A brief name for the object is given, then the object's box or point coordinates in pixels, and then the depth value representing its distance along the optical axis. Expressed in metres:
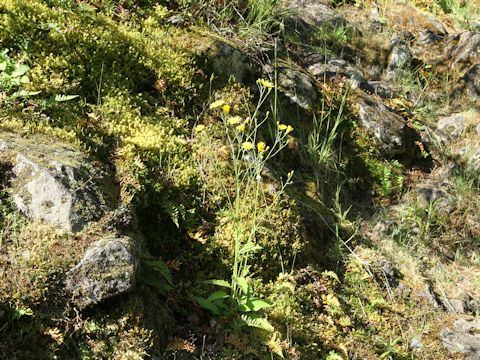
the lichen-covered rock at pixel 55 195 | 3.29
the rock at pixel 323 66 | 7.00
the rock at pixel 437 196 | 6.05
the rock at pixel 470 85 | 7.80
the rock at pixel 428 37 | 8.74
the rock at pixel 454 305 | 4.86
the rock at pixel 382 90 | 7.33
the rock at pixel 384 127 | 6.45
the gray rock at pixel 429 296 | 4.81
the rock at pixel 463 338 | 4.38
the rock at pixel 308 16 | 7.58
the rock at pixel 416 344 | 4.30
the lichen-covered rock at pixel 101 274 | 3.01
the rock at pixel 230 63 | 5.62
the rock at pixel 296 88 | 6.23
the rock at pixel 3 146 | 3.56
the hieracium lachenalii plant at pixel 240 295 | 3.65
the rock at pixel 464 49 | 8.17
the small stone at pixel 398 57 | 7.99
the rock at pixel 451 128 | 7.08
